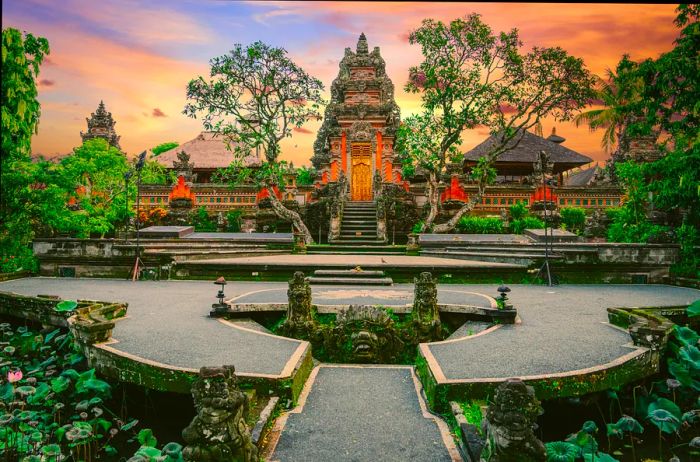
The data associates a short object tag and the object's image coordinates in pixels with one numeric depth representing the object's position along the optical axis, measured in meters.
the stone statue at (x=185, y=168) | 25.46
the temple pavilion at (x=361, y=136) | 21.81
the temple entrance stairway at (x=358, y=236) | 15.64
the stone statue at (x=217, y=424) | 3.08
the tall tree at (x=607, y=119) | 29.03
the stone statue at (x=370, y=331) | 6.25
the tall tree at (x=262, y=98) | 16.05
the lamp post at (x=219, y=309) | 7.21
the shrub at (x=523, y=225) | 18.47
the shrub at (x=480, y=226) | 18.41
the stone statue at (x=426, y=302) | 6.79
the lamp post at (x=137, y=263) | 11.79
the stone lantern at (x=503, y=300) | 6.83
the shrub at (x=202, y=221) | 21.44
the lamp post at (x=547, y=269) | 11.05
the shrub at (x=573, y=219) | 19.77
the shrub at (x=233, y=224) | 21.62
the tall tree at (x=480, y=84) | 16.98
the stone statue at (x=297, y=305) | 6.68
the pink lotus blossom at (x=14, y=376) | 4.02
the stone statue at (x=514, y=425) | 2.91
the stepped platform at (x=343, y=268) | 11.20
